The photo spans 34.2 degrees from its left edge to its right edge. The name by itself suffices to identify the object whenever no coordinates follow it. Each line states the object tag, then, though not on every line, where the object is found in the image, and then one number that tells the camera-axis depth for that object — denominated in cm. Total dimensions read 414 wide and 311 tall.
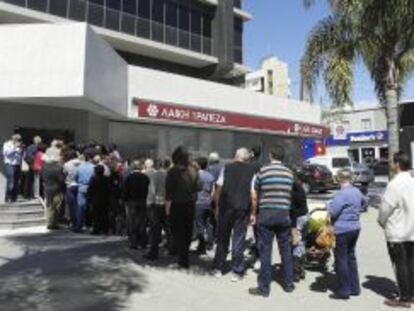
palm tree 2014
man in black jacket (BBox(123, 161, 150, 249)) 1209
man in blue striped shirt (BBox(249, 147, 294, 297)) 884
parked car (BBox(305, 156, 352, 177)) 3400
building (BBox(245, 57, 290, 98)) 8669
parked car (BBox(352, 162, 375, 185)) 3344
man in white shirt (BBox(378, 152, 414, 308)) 813
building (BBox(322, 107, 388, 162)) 6434
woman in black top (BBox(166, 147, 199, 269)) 1045
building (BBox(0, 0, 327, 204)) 1803
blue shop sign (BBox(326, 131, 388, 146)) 6389
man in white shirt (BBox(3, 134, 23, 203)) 1688
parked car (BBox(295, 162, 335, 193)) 3006
